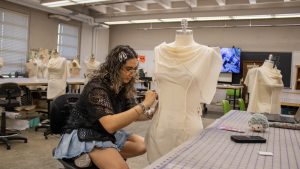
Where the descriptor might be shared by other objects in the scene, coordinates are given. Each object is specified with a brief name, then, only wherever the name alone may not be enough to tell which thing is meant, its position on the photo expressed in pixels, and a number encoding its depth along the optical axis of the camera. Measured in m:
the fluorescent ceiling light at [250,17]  8.88
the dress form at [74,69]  8.08
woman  1.68
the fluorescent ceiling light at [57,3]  8.30
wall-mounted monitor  10.33
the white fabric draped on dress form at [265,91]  3.72
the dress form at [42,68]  7.32
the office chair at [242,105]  4.66
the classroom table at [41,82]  5.30
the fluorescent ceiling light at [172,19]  10.14
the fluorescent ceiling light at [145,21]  10.42
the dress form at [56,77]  5.38
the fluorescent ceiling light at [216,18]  9.41
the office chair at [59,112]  2.12
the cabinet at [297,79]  9.38
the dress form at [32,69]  7.44
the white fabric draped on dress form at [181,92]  1.90
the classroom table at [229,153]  1.21
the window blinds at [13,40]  8.85
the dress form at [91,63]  7.59
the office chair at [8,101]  4.30
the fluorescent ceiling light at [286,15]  8.54
